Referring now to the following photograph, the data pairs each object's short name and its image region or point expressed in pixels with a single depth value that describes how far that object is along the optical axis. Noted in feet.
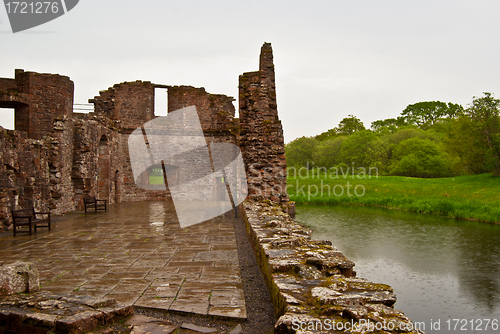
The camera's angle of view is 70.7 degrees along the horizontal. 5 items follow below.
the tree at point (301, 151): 153.13
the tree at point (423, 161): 111.96
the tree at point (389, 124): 177.71
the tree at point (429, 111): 178.81
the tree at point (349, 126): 178.91
